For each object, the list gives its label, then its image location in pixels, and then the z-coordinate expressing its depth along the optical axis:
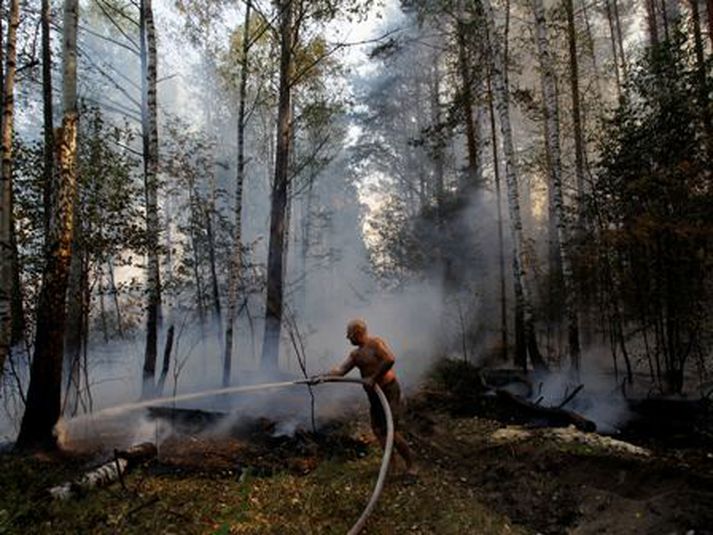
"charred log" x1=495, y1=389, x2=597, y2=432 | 8.97
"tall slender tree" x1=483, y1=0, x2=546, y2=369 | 12.43
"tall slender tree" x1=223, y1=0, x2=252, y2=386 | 12.01
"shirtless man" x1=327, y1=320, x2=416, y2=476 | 6.38
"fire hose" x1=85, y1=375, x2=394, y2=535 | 4.02
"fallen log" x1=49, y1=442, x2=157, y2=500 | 5.18
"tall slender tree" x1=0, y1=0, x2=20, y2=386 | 7.14
